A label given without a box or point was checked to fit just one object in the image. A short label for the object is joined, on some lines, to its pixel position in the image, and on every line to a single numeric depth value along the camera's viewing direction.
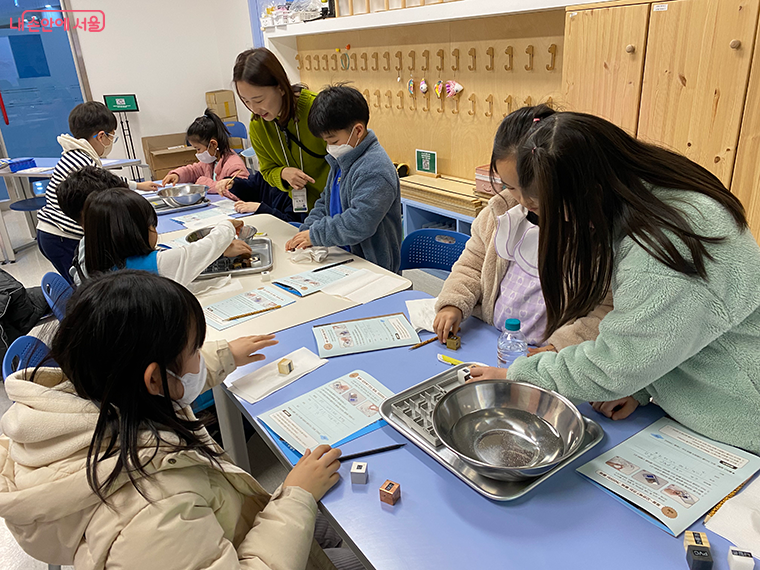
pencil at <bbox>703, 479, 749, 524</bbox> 0.83
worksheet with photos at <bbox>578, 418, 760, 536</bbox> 0.85
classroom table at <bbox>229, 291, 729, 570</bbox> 0.79
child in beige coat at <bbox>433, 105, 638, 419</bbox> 1.30
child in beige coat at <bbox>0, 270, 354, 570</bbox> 0.77
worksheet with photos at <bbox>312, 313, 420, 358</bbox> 1.43
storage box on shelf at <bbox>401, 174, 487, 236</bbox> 3.49
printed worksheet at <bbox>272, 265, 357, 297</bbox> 1.84
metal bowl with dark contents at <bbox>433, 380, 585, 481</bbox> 0.98
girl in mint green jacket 0.84
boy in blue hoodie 1.97
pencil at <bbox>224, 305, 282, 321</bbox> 1.65
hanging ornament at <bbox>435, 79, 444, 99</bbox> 3.81
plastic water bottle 1.34
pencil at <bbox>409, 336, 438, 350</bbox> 1.43
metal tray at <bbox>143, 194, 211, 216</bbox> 3.02
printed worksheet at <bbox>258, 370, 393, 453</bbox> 1.09
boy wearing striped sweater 2.64
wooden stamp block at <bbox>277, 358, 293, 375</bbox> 1.32
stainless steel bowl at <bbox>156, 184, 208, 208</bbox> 3.10
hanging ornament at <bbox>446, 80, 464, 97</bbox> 3.67
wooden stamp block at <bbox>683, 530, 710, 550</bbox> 0.77
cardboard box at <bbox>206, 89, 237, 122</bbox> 6.18
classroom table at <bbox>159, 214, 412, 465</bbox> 1.44
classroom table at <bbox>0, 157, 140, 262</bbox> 4.14
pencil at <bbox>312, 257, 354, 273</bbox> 2.05
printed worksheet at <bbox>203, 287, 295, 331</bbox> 1.63
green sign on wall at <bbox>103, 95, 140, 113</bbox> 5.55
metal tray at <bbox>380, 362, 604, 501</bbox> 0.91
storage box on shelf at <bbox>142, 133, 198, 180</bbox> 5.86
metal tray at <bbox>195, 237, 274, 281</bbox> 2.02
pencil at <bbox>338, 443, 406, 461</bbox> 1.03
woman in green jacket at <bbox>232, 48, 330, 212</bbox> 2.28
